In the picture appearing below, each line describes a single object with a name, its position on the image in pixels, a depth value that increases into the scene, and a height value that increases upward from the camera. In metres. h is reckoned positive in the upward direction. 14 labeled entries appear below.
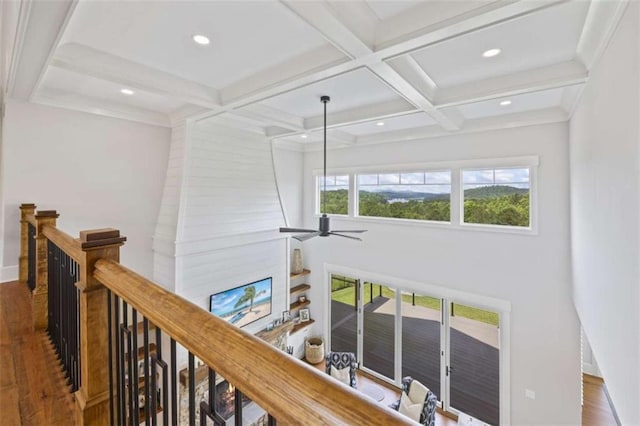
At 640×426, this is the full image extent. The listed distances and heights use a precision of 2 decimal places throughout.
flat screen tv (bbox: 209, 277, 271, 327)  5.02 -1.61
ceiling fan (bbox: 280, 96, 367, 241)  3.61 -0.21
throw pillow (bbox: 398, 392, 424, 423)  4.35 -2.95
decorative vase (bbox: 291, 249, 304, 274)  6.99 -1.19
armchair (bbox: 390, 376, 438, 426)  4.30 -2.89
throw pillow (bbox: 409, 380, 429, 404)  4.54 -2.81
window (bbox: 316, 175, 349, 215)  6.70 +0.42
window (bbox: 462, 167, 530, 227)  4.51 +0.27
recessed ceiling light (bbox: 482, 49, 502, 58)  2.55 +1.41
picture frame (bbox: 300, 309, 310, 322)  6.91 -2.39
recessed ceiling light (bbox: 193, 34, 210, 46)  2.37 +1.41
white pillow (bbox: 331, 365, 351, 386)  5.45 -2.95
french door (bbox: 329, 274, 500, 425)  5.16 -2.58
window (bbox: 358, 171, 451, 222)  5.32 +0.35
